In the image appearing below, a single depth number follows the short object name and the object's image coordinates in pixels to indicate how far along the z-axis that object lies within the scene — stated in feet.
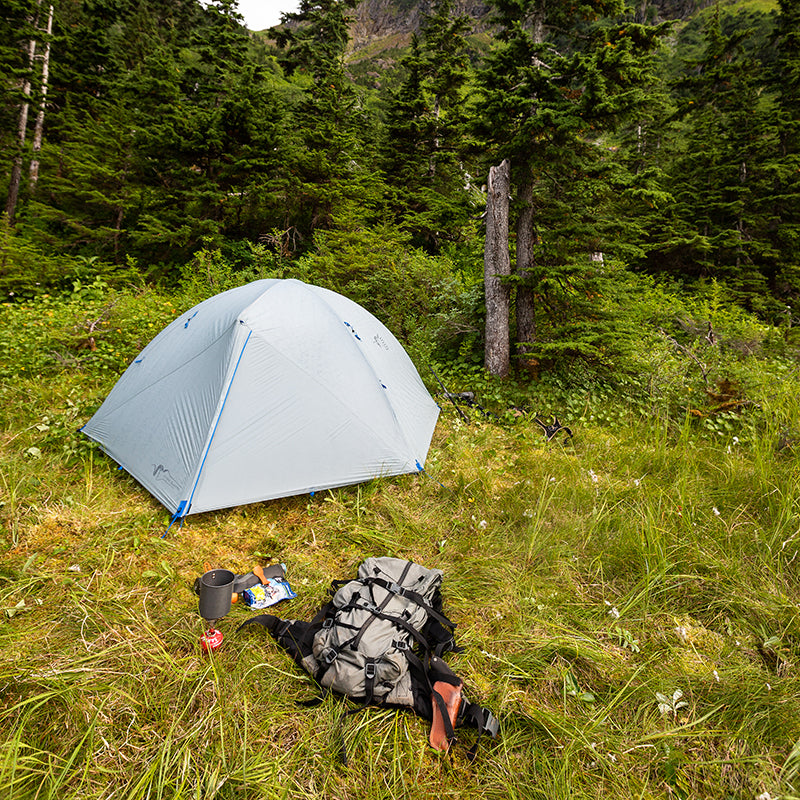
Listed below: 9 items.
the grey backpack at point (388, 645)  5.97
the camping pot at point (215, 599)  7.22
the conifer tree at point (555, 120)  13.38
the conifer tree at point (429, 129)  37.81
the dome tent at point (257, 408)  9.77
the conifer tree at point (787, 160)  31.91
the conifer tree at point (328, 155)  34.27
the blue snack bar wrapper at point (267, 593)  7.66
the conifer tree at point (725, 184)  33.65
